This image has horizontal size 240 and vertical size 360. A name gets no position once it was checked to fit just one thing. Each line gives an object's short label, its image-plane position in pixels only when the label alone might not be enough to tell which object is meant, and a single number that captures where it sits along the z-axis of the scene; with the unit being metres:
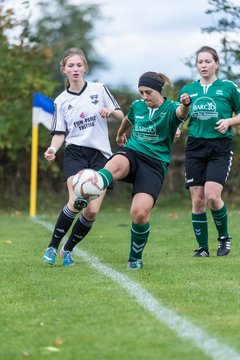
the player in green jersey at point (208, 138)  17.69
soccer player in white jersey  16.77
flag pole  38.28
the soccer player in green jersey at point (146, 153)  15.53
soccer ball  14.80
